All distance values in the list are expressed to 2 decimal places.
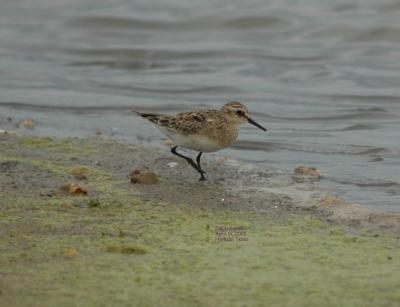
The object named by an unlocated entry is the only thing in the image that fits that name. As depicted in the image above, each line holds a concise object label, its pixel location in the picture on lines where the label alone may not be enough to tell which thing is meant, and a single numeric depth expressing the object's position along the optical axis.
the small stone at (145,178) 16.37
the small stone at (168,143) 21.27
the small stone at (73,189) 15.12
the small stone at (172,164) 18.67
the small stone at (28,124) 23.03
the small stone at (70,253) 11.61
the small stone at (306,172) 18.20
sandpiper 17.61
